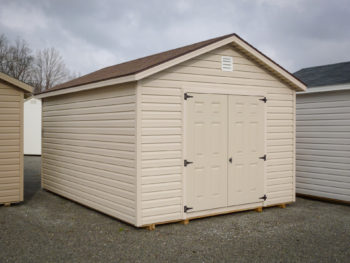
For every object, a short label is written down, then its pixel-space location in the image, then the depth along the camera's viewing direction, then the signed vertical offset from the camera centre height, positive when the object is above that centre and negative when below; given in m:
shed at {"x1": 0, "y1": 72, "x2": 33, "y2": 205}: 7.58 -0.26
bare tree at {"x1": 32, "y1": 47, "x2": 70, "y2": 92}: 34.53 +5.49
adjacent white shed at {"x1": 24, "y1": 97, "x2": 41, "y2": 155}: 18.62 +0.13
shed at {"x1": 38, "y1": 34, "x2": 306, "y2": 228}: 6.11 -0.12
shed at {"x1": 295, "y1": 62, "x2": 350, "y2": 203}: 8.15 -0.16
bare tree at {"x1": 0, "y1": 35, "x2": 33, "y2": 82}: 30.13 +5.87
